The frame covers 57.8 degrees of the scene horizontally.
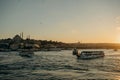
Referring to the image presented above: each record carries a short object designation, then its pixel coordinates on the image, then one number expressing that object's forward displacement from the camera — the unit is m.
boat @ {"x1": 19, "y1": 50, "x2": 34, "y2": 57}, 53.98
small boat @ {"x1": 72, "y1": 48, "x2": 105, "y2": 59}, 48.98
